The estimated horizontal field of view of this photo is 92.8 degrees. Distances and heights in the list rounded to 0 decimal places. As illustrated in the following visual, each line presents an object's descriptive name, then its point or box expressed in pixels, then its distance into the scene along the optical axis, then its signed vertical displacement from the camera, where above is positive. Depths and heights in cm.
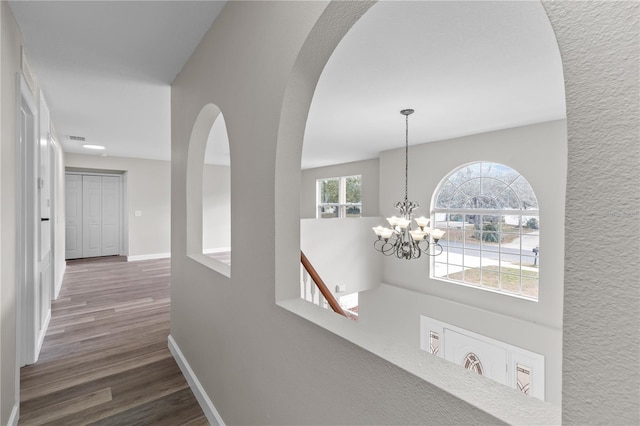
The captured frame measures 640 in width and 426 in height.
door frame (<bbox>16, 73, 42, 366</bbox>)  225 -21
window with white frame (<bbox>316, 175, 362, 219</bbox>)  725 +33
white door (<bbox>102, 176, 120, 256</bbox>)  725 -15
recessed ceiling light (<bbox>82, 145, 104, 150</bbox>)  552 +114
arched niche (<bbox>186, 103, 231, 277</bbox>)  224 +24
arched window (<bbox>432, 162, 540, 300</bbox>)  422 -28
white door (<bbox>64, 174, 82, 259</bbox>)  680 -17
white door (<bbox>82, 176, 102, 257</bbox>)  703 -17
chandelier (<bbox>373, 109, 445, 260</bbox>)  359 -26
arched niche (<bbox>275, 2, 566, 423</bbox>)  87 +15
